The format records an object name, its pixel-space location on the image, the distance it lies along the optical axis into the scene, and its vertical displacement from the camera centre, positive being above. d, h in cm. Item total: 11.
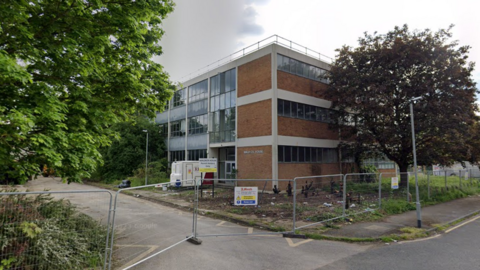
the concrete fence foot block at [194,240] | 798 -243
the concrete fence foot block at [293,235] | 887 -249
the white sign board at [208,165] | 1862 -31
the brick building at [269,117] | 2250 +406
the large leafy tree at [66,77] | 531 +204
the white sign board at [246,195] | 943 -122
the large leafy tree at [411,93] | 1919 +517
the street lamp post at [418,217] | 1037 -216
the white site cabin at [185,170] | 2508 -91
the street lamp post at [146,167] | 2794 -76
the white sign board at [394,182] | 1438 -114
